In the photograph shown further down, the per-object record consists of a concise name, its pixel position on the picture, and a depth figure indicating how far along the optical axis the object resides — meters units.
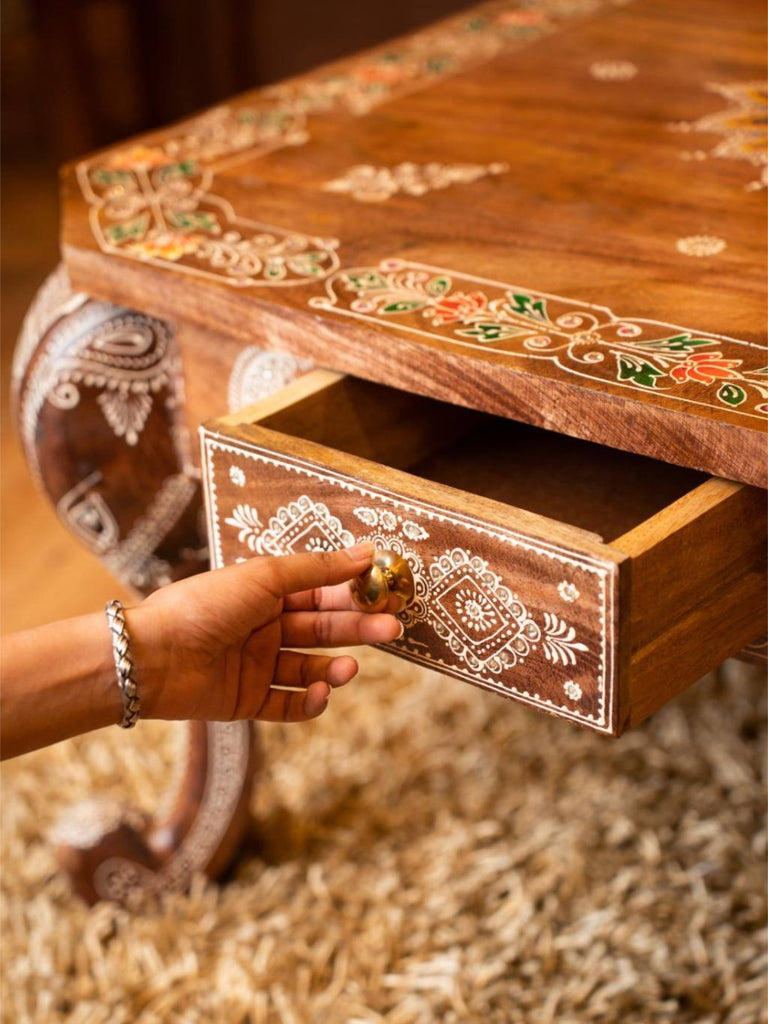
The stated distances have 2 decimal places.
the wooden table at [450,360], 0.72
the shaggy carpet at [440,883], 1.18
